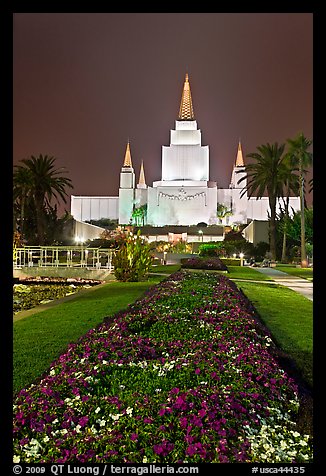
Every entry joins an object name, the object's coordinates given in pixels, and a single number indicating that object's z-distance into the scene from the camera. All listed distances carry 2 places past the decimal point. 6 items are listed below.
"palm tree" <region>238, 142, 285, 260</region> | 45.38
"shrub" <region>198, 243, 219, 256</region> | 42.50
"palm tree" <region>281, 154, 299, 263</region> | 43.09
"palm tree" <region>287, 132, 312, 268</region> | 41.66
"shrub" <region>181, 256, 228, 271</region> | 24.41
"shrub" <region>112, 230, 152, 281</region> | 19.22
